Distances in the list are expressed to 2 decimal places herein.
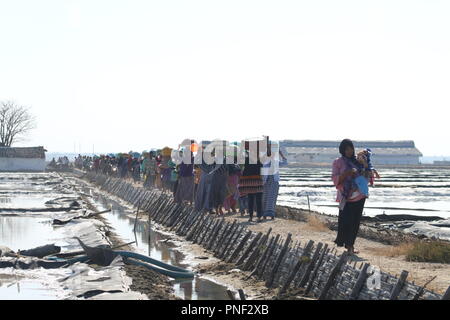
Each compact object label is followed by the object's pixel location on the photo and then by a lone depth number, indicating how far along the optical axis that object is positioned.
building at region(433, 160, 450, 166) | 140.80
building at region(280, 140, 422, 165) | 120.06
